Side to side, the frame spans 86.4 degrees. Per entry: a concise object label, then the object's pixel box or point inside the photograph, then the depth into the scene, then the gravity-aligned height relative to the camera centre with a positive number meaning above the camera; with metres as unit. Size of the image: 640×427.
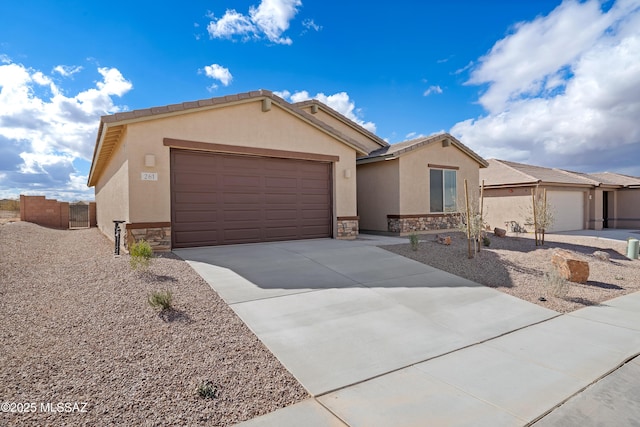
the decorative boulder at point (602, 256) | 10.16 -1.38
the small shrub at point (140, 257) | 6.24 -0.80
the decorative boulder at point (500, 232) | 13.77 -0.86
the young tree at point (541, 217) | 12.09 -0.21
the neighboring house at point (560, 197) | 18.39 +0.81
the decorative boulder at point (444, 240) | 10.79 -0.92
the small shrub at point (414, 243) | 9.54 -0.87
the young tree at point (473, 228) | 9.23 -0.46
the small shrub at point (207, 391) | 2.95 -1.56
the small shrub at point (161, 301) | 4.52 -1.17
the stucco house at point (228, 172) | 8.32 +1.18
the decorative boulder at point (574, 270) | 7.56 -1.32
